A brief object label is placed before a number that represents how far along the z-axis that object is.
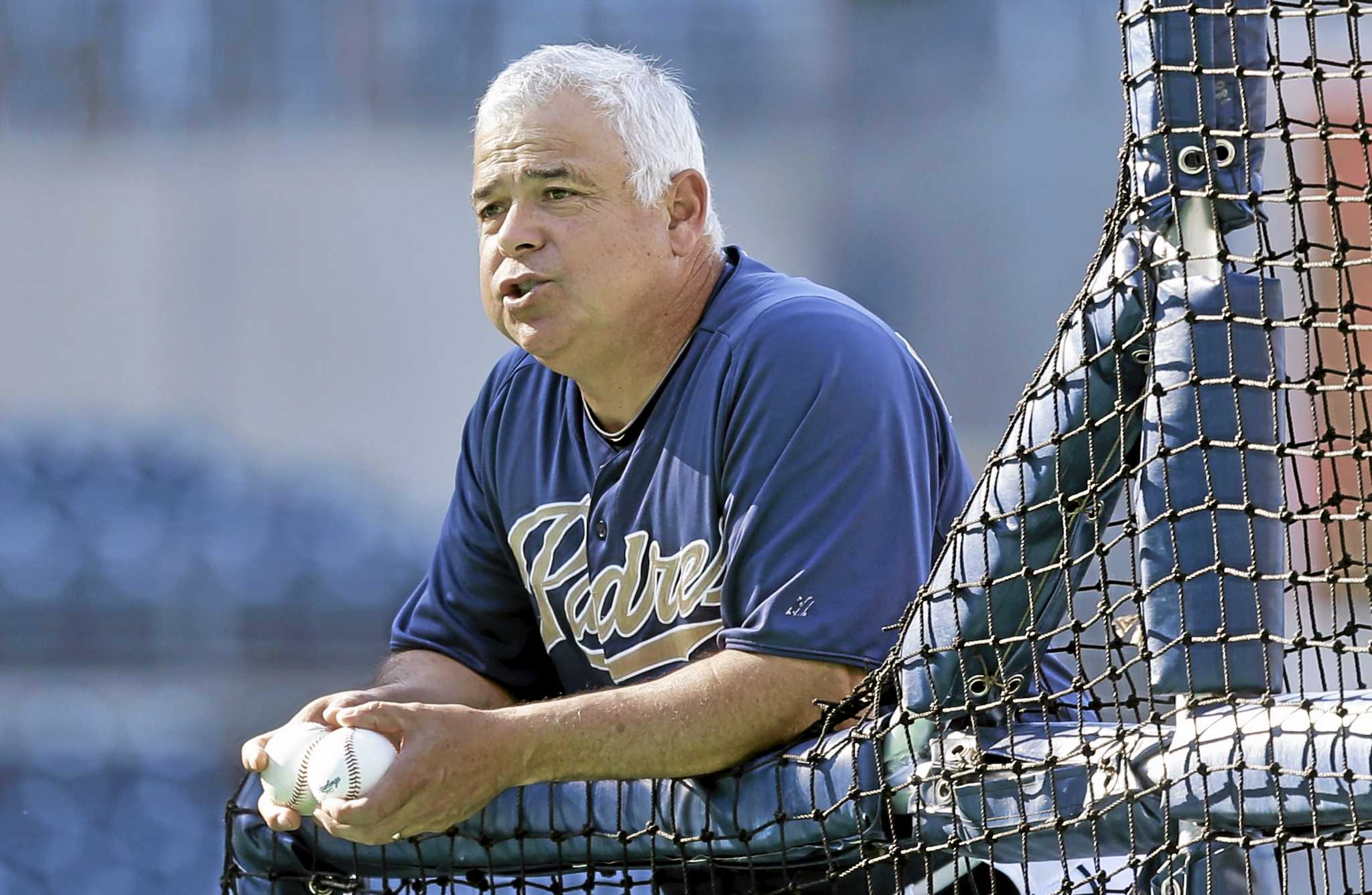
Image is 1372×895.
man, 12.95
